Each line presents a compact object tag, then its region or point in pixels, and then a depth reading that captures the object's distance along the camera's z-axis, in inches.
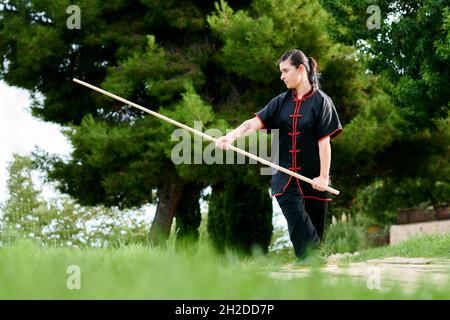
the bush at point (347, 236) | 629.9
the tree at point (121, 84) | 505.4
